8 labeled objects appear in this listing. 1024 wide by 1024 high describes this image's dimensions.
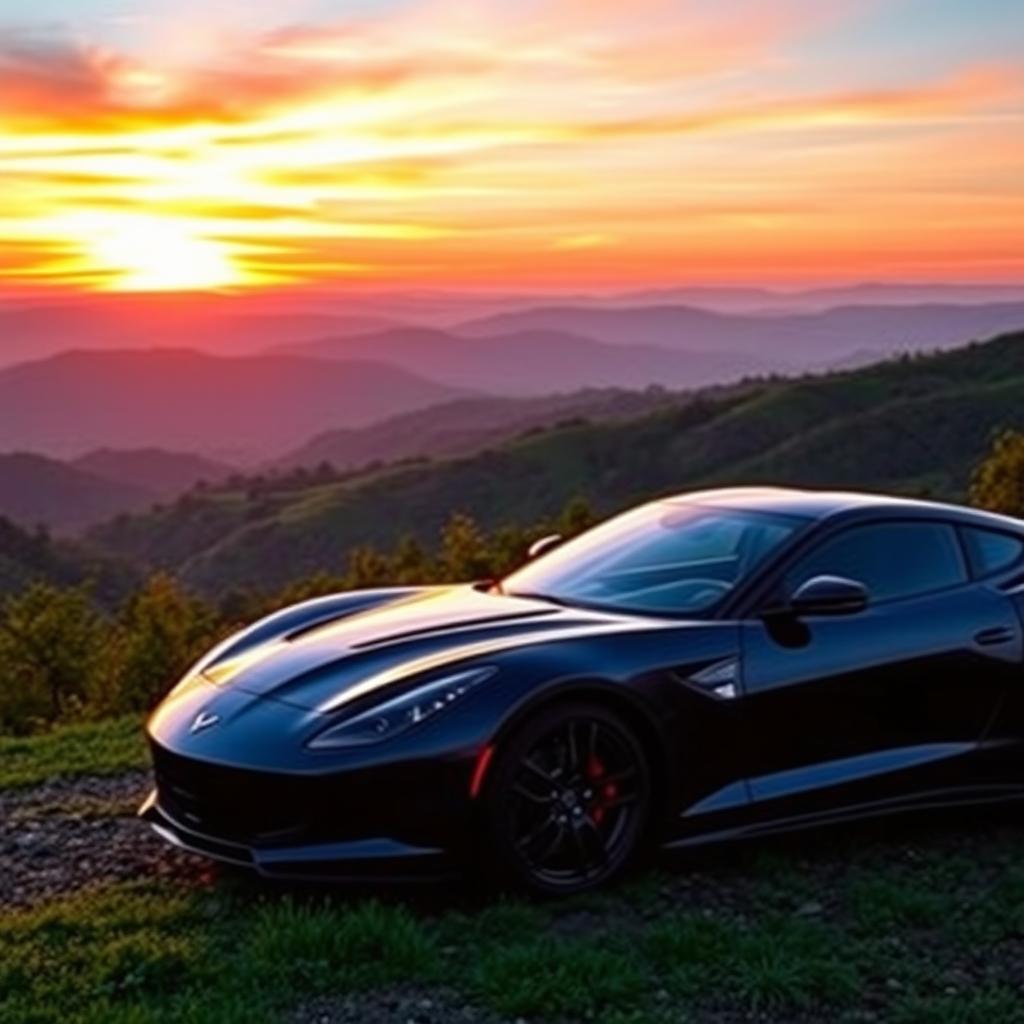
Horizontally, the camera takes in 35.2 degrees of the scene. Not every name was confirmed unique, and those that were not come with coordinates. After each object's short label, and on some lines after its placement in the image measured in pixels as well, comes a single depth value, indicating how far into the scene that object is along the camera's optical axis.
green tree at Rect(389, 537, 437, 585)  44.59
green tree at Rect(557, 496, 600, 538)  37.44
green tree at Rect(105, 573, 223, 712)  25.57
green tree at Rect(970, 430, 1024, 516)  33.69
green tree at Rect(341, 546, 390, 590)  46.88
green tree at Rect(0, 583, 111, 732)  28.48
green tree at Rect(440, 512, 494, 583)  37.85
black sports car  5.38
